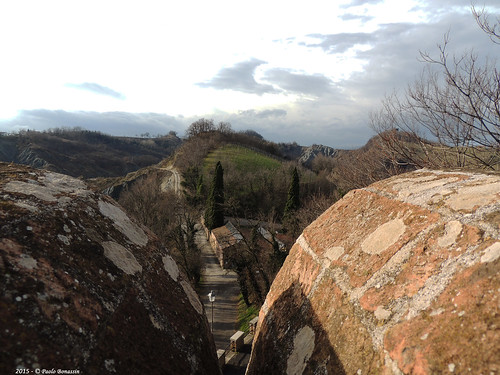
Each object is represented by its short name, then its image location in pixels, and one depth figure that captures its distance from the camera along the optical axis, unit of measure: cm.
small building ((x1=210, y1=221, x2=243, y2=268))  2948
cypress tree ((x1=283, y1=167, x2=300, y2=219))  3666
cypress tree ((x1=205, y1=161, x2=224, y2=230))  3859
